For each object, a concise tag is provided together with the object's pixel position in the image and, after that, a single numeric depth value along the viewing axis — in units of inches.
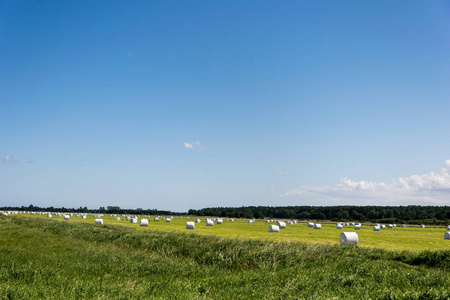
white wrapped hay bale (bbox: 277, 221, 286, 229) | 2268.0
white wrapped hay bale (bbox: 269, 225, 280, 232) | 1867.6
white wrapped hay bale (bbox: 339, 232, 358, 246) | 1049.8
